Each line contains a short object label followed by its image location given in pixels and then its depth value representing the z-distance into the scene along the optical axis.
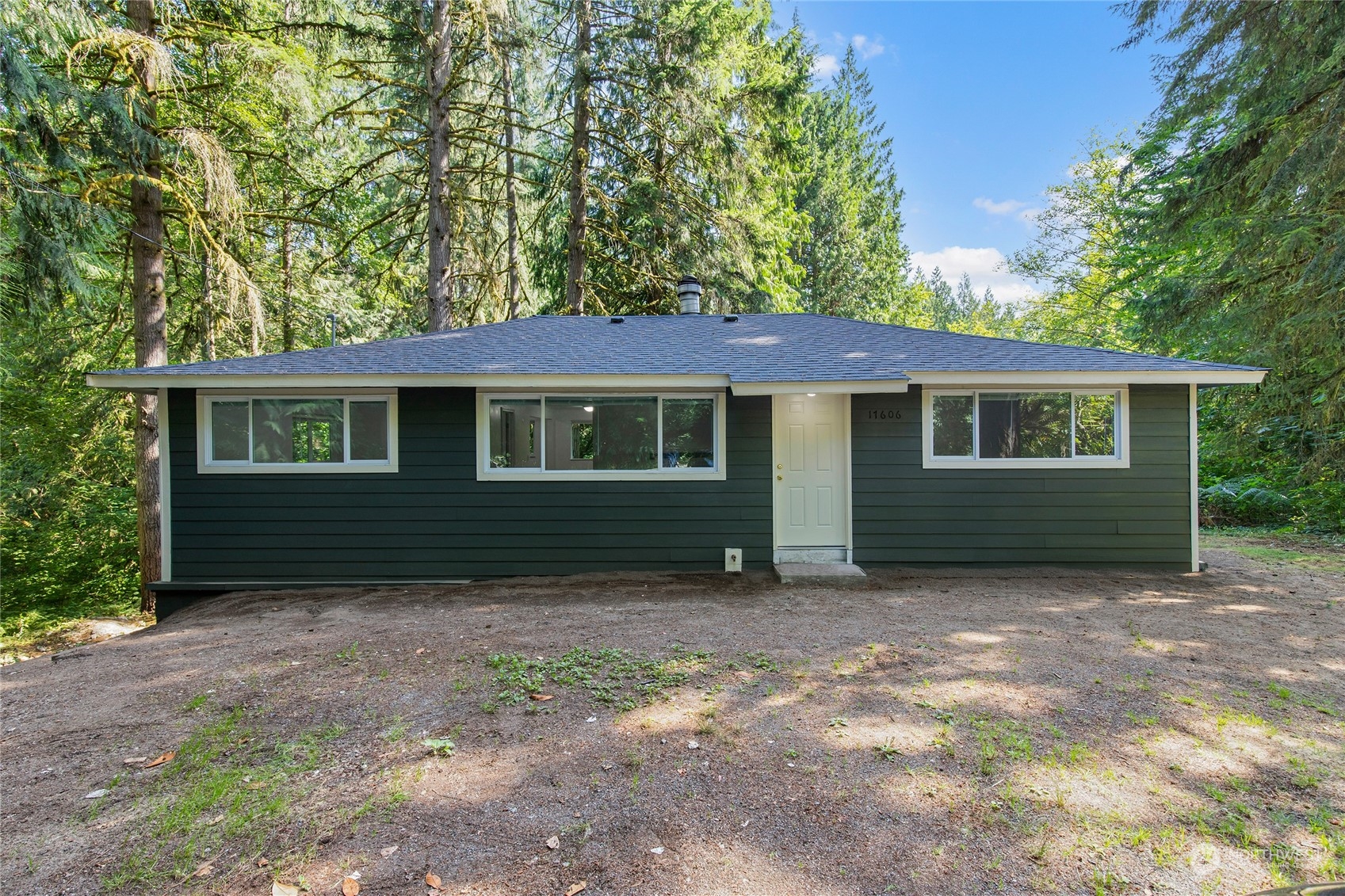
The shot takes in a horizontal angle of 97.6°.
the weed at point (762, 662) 3.76
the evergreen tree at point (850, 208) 21.25
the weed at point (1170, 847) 2.00
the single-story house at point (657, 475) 6.40
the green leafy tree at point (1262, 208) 6.67
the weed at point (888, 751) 2.66
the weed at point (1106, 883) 1.86
